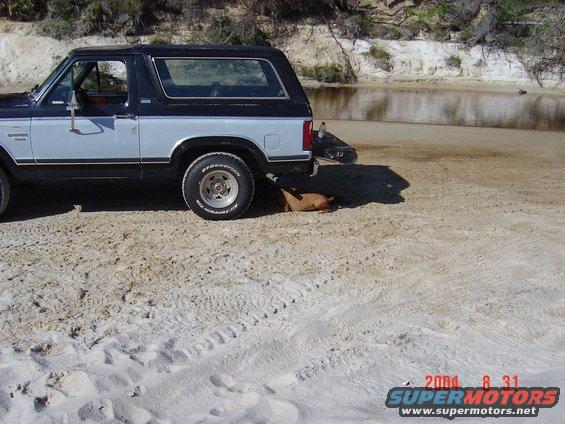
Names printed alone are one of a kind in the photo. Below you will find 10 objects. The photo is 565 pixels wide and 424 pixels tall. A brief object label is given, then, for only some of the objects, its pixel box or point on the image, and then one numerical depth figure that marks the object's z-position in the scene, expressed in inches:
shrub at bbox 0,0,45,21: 1101.7
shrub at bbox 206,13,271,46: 1149.7
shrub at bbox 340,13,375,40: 1219.1
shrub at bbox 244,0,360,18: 1211.9
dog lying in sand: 332.2
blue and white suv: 298.4
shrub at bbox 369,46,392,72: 1181.1
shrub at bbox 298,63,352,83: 1133.1
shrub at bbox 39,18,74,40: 1090.1
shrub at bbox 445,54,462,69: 1177.8
